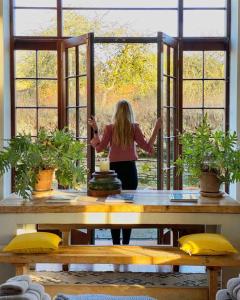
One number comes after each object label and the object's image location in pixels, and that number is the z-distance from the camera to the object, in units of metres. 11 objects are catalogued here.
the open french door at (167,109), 4.88
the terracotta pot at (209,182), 3.71
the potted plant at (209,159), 3.63
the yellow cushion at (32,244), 3.18
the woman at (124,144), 4.56
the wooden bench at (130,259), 3.10
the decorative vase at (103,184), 3.79
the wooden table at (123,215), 3.45
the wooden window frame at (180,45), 5.19
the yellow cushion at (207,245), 3.13
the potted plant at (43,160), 3.64
